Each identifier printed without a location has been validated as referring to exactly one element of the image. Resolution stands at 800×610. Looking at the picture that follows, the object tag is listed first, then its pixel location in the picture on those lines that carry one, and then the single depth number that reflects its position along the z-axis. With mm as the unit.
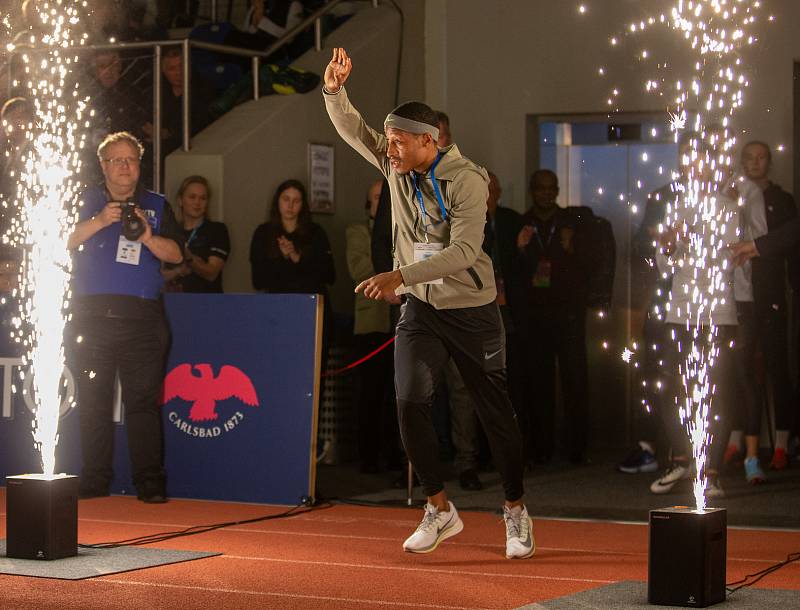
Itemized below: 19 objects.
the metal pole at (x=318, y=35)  11656
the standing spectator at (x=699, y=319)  8445
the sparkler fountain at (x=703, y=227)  7953
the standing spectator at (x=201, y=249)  9664
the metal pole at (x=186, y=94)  10531
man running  6305
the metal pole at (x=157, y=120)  10492
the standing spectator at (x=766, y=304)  9453
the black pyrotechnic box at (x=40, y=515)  6086
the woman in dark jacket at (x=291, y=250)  9672
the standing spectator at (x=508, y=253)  9297
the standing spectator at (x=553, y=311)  10133
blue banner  8383
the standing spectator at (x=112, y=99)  10680
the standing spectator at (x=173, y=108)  10729
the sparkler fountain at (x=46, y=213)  8492
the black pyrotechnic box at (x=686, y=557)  5094
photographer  8320
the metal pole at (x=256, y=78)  11234
